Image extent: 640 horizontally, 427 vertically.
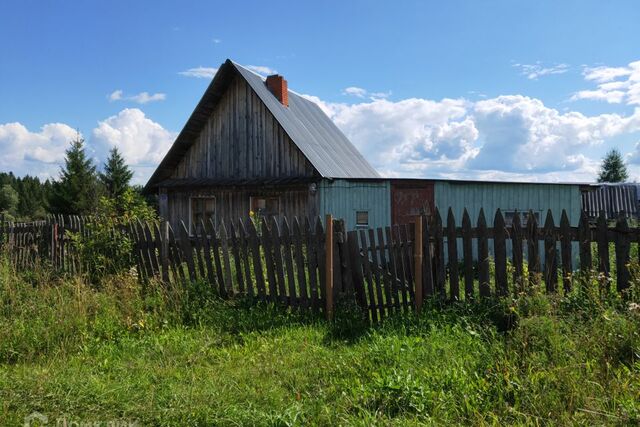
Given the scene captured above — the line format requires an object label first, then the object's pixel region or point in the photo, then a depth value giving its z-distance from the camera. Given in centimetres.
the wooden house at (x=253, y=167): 1396
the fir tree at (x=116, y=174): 4188
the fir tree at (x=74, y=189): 3462
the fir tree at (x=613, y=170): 4538
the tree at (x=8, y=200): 6239
